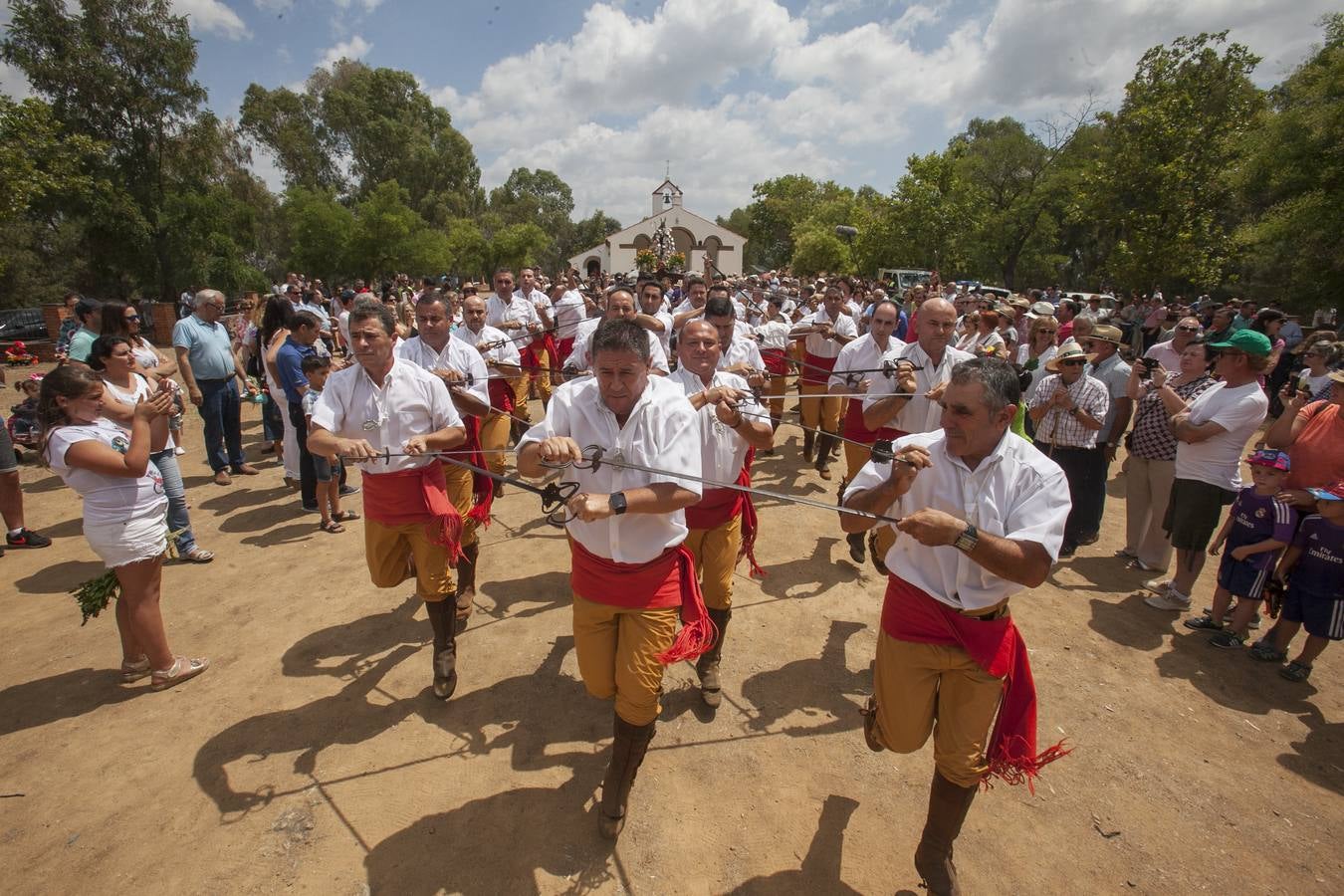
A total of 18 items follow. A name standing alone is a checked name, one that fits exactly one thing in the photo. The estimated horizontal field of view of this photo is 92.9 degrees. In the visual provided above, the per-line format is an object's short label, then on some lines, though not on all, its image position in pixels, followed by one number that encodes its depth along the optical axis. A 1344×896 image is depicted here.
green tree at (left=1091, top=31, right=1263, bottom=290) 18.20
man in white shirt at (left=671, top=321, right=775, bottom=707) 3.90
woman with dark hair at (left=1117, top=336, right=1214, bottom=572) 5.49
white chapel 62.19
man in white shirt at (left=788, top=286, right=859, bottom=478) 8.51
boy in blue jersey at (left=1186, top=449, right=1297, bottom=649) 4.57
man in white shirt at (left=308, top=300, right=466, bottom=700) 3.82
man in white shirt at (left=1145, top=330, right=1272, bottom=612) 4.73
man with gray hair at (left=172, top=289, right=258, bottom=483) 7.67
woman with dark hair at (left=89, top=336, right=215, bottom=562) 4.10
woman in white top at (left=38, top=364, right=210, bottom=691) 3.67
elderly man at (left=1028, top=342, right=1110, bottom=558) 5.89
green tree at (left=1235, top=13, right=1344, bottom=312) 14.78
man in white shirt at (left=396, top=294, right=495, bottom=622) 4.74
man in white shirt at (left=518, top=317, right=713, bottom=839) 2.88
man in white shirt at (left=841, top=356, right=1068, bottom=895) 2.57
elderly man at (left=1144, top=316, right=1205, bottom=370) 7.19
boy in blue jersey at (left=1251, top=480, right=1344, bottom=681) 4.21
